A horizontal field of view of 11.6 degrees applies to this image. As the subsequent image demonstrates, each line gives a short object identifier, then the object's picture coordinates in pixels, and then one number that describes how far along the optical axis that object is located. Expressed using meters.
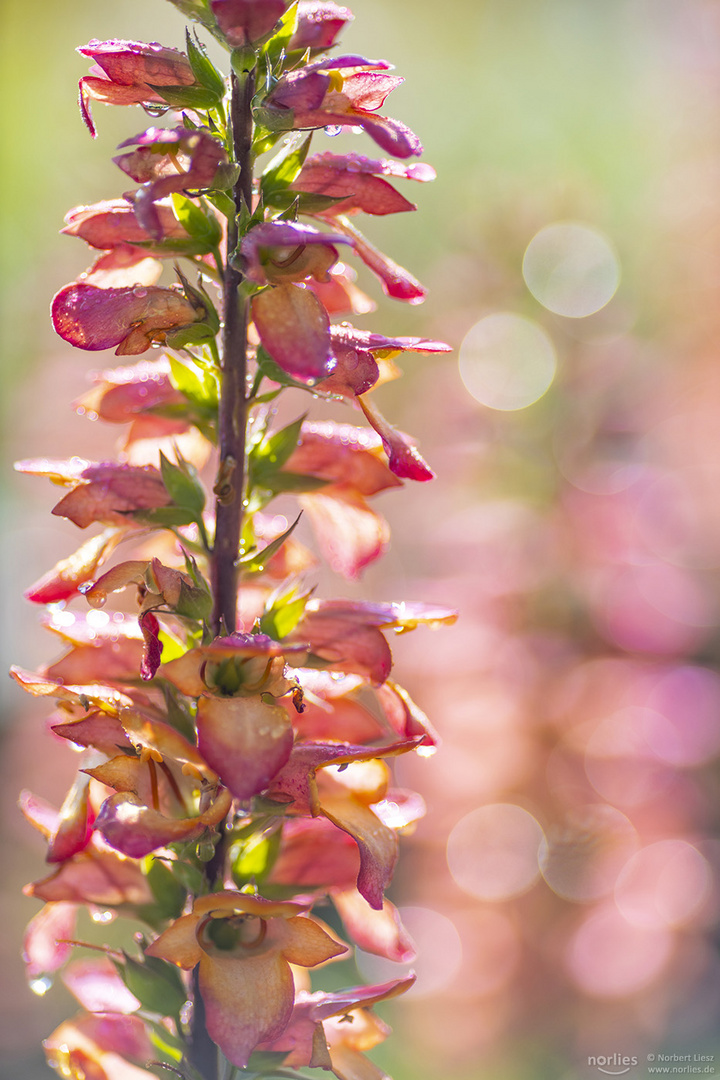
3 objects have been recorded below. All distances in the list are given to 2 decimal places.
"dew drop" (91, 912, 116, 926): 0.59
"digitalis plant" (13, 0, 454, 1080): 0.56
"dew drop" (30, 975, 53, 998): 0.61
